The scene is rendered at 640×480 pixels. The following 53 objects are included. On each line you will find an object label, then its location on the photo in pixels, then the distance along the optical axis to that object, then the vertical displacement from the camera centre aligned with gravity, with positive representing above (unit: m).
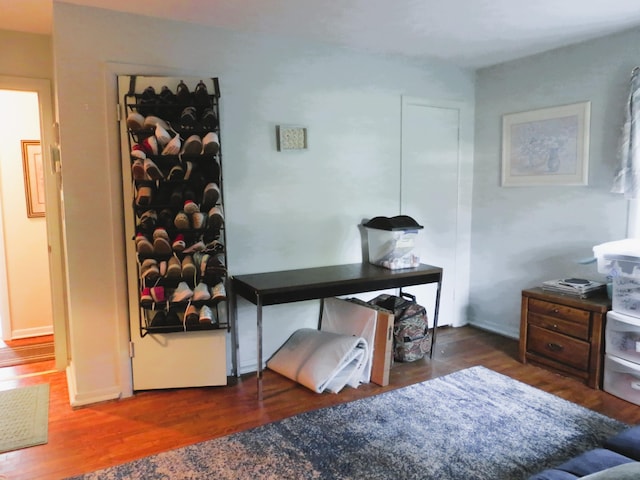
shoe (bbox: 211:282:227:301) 2.80 -0.58
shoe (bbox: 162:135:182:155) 2.68 +0.28
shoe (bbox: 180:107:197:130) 2.74 +0.44
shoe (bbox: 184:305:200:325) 2.80 -0.71
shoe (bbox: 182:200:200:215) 2.75 -0.07
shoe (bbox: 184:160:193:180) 2.78 +0.16
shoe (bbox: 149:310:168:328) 2.84 -0.74
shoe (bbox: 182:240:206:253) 2.78 -0.31
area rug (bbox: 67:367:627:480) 2.14 -1.24
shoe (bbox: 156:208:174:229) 2.79 -0.14
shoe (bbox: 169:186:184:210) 2.76 -0.02
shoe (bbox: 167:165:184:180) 2.75 +0.13
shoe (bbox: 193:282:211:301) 2.77 -0.57
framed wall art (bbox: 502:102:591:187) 3.45 +0.36
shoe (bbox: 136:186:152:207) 2.68 +0.00
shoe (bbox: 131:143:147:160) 2.64 +0.25
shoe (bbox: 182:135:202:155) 2.72 +0.29
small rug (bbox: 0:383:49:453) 2.43 -1.24
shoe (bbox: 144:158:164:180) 2.64 +0.15
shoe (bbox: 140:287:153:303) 2.74 -0.58
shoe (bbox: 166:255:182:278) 2.74 -0.42
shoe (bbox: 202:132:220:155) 2.72 +0.29
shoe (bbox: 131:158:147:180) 2.66 +0.15
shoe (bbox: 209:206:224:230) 2.78 -0.13
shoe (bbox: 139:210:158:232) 2.74 -0.14
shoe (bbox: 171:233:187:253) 2.75 -0.28
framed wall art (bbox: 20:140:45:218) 4.22 +0.18
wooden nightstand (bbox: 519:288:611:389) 2.98 -0.94
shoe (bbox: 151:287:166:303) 2.75 -0.57
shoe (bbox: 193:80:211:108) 2.78 +0.58
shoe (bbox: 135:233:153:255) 2.71 -0.28
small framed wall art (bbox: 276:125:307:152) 3.28 +0.40
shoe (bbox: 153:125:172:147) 2.66 +0.34
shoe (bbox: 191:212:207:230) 2.77 -0.15
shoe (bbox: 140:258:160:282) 2.73 -0.43
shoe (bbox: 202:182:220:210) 2.77 +0.00
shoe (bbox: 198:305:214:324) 2.78 -0.71
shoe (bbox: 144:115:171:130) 2.69 +0.42
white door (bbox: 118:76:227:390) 2.84 -0.96
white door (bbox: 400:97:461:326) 3.92 +0.08
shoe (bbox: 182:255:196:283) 2.78 -0.43
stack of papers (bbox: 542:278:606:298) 3.15 -0.64
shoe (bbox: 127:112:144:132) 2.64 +0.42
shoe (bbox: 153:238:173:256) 2.71 -0.29
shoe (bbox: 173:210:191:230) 2.74 -0.15
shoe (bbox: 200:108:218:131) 2.78 +0.44
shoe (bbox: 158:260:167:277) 2.76 -0.42
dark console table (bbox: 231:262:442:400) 2.85 -0.57
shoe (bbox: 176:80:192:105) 2.76 +0.59
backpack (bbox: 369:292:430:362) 3.46 -1.00
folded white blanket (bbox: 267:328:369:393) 2.98 -1.10
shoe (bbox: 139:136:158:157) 2.66 +0.28
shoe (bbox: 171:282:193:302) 2.76 -0.57
